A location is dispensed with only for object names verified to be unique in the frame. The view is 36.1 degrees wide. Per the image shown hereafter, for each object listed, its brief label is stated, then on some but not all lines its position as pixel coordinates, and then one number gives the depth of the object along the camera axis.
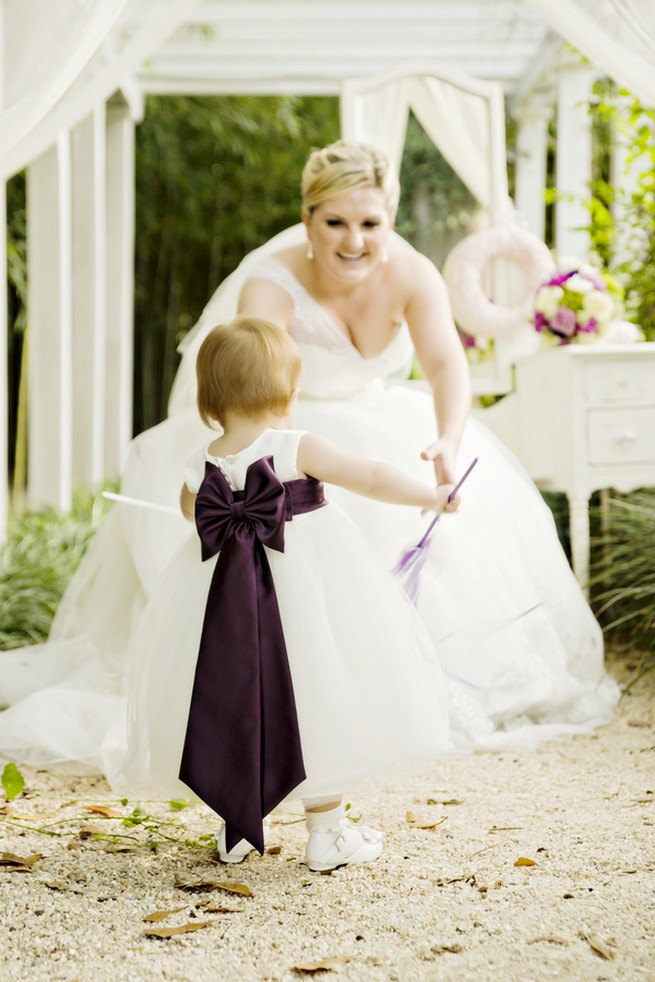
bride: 2.77
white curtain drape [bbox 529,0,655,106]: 2.36
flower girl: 1.83
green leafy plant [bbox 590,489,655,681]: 3.37
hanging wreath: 4.73
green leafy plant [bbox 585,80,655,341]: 4.41
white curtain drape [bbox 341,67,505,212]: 4.99
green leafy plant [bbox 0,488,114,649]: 3.60
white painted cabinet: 3.76
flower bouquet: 4.24
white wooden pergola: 5.60
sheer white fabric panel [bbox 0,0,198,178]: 2.31
